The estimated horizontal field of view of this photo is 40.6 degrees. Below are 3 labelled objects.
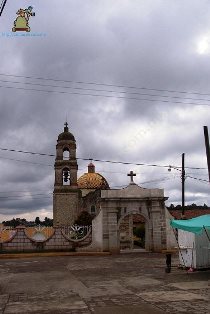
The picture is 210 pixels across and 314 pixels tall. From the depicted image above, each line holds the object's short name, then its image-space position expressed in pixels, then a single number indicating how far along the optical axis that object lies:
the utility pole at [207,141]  11.47
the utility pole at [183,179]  19.38
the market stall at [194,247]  12.13
